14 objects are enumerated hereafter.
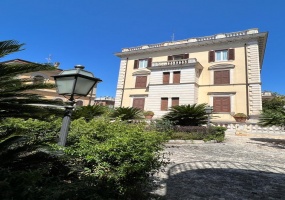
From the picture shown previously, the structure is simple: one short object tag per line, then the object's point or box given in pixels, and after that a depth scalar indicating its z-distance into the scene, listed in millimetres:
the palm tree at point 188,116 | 10217
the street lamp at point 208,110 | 9685
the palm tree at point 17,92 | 1912
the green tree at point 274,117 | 7599
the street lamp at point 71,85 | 2377
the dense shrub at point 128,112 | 11770
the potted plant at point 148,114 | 15953
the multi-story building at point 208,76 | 15016
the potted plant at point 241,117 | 13507
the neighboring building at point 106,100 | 42172
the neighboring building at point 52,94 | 18917
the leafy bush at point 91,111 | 10161
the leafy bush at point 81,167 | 1490
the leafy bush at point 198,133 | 8456
